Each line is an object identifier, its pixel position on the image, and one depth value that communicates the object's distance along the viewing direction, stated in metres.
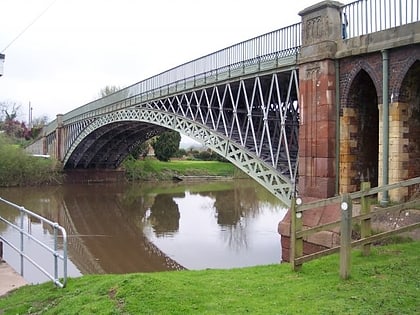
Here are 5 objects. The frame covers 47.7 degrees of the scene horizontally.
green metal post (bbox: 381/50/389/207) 9.70
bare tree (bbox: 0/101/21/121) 81.21
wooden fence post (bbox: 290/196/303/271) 6.00
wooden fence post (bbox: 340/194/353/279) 5.33
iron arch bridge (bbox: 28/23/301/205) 13.91
